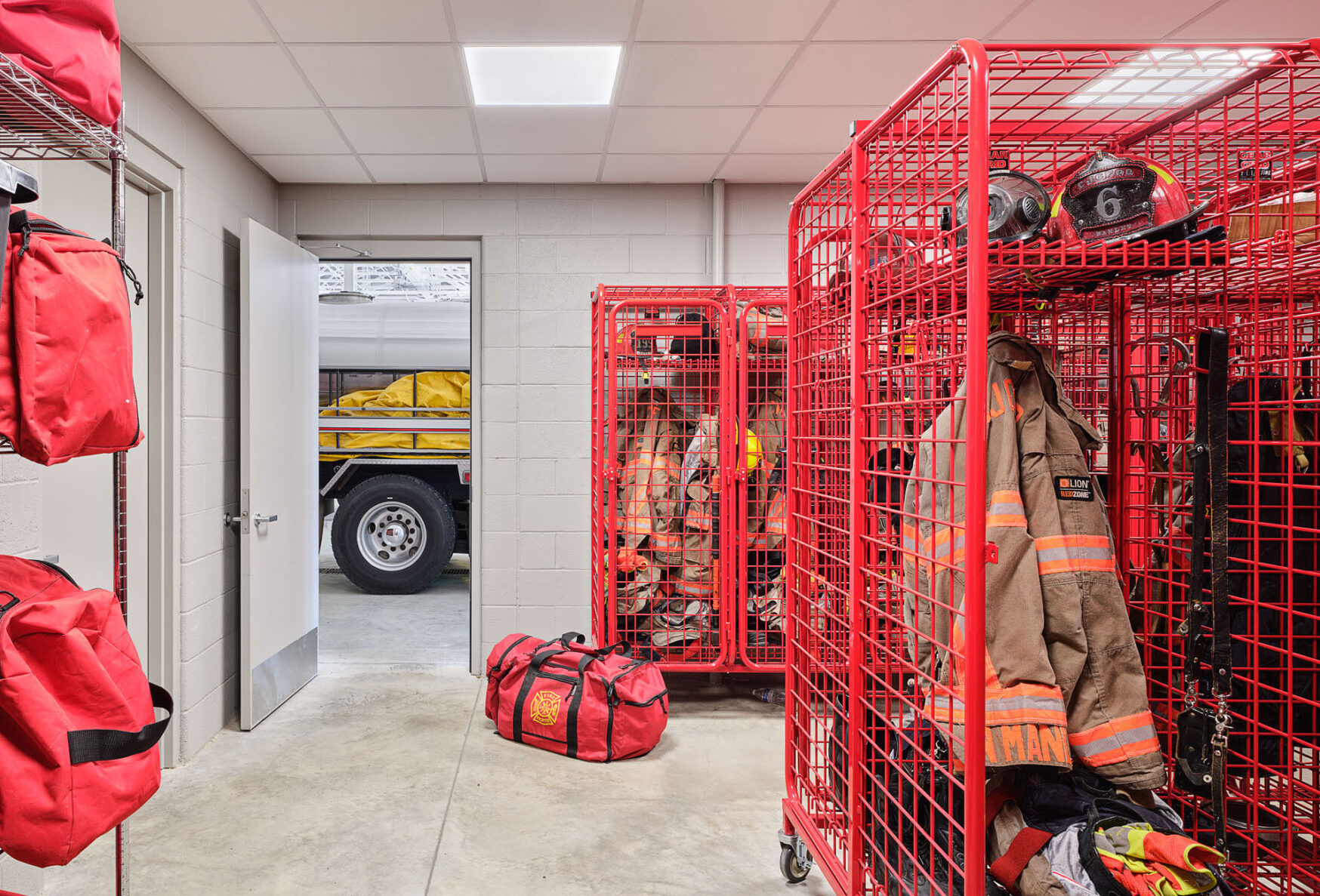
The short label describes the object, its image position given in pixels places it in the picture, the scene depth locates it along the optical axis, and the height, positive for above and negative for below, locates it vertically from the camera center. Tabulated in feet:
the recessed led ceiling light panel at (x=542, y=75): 9.07 +4.50
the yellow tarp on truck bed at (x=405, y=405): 19.66 +0.85
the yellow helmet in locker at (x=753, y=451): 11.41 -0.19
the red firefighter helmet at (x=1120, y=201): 4.44 +1.39
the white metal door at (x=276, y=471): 10.89 -0.53
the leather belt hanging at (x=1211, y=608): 4.88 -1.09
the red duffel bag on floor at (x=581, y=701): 9.89 -3.47
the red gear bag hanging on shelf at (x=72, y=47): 4.04 +2.17
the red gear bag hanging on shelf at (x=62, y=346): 3.82 +0.48
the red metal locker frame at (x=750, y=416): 11.18 +0.33
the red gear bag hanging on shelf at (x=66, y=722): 3.66 -1.45
